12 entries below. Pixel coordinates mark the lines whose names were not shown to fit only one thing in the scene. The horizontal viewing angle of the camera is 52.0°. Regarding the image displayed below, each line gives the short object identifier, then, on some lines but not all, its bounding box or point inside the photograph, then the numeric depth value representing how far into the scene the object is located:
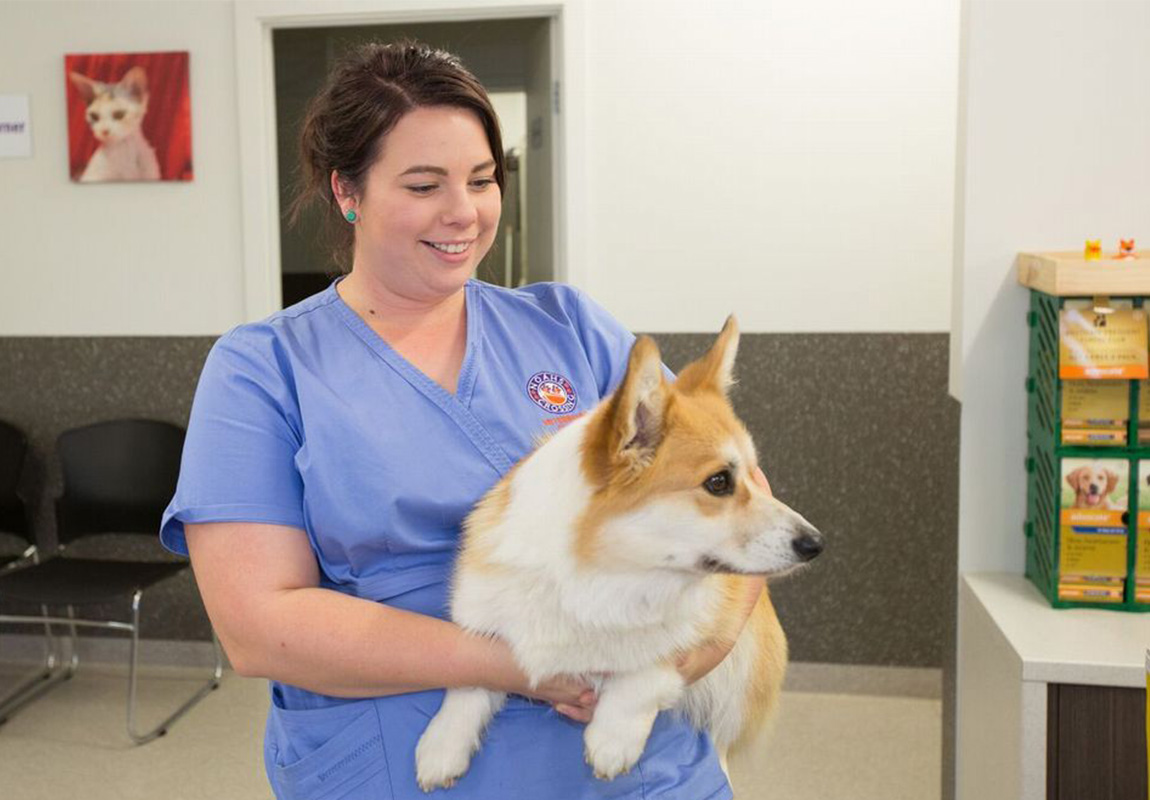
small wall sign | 4.08
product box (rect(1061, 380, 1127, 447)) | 1.93
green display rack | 1.94
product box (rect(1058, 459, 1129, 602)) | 1.94
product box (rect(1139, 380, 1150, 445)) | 1.93
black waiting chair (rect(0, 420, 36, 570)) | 3.98
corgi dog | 1.25
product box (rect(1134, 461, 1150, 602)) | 1.95
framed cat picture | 3.99
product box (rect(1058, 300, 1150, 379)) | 1.89
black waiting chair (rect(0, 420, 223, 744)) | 3.88
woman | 1.29
